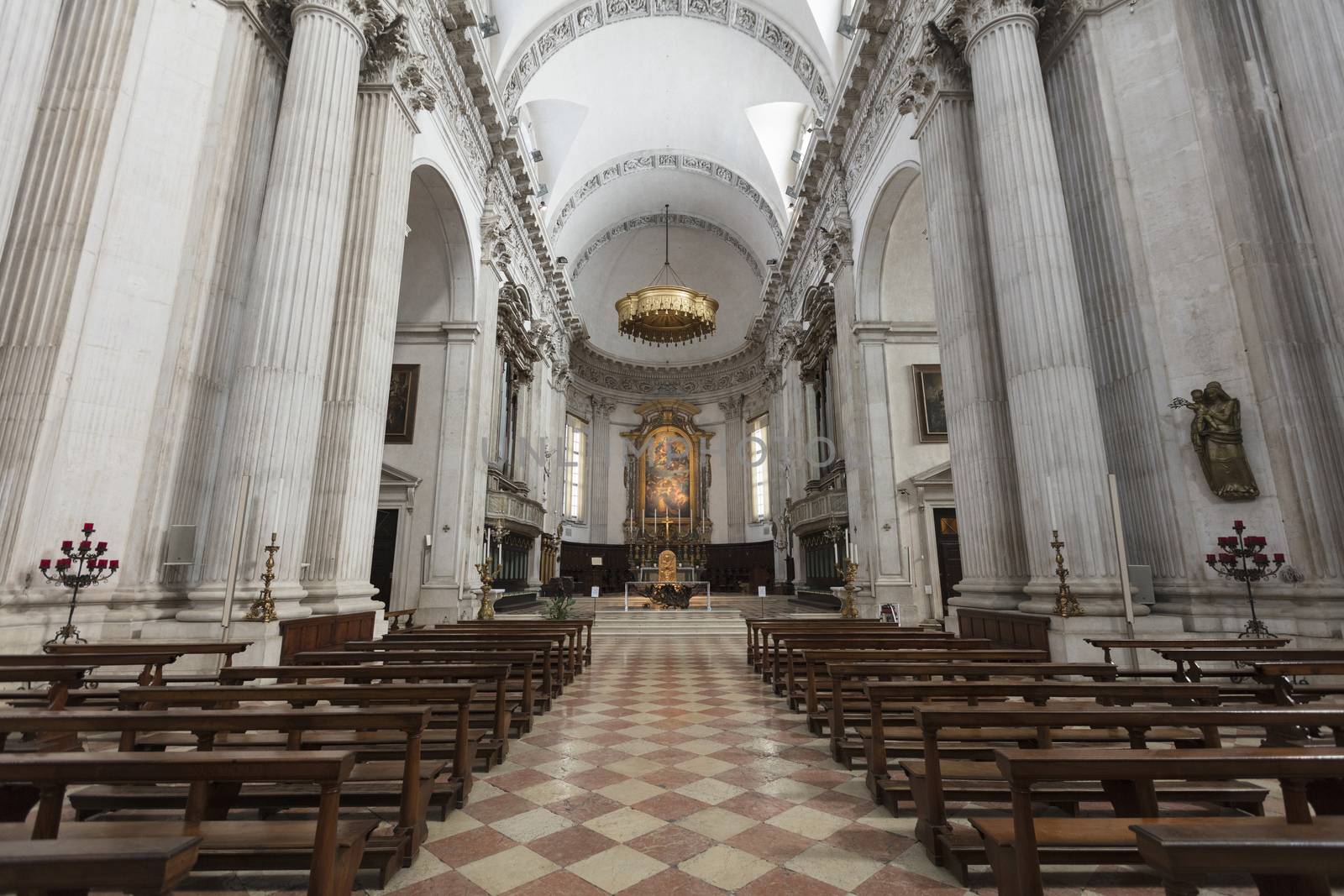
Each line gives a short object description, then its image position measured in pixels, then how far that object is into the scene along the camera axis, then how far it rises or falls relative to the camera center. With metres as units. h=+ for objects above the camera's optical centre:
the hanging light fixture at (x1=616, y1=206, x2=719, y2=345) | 17.94 +7.81
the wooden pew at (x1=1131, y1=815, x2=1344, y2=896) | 1.23 -0.52
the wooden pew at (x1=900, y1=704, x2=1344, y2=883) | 2.02 -0.66
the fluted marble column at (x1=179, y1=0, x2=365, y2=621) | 6.04 +2.71
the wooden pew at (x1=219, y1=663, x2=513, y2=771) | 3.16 -0.44
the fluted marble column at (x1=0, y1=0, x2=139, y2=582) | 5.05 +2.90
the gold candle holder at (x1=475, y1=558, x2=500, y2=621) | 10.88 -0.03
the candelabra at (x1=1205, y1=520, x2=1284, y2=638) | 5.23 +0.17
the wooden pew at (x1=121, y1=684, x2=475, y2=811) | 2.57 -0.44
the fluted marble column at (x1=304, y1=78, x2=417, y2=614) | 7.20 +2.68
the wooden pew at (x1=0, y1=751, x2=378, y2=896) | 1.49 -0.61
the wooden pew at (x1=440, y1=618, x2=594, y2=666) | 7.40 -0.42
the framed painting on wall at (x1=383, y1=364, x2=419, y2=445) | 12.20 +3.49
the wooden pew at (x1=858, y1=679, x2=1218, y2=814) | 2.68 -0.46
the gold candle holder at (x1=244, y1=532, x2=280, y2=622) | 5.62 -0.13
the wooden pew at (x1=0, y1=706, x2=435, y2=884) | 1.96 -0.69
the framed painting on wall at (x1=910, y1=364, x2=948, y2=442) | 12.12 +3.42
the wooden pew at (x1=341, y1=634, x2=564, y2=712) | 4.70 -0.44
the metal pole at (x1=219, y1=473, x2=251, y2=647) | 5.33 +0.14
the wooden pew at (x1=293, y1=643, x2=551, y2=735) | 4.25 -0.47
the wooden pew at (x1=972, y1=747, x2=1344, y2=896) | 1.52 -0.47
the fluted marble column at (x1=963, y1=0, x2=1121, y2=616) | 6.12 +2.69
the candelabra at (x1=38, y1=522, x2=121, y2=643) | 4.81 +0.18
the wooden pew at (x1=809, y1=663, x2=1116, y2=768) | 3.33 -0.46
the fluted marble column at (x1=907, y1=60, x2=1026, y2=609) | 7.13 +2.71
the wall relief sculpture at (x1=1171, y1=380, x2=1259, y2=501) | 5.88 +1.27
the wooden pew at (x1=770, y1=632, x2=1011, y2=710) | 4.85 -0.47
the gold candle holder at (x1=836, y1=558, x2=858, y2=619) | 10.59 -0.08
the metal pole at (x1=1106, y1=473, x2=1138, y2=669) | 5.13 +0.23
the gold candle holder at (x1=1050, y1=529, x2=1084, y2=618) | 5.70 -0.14
